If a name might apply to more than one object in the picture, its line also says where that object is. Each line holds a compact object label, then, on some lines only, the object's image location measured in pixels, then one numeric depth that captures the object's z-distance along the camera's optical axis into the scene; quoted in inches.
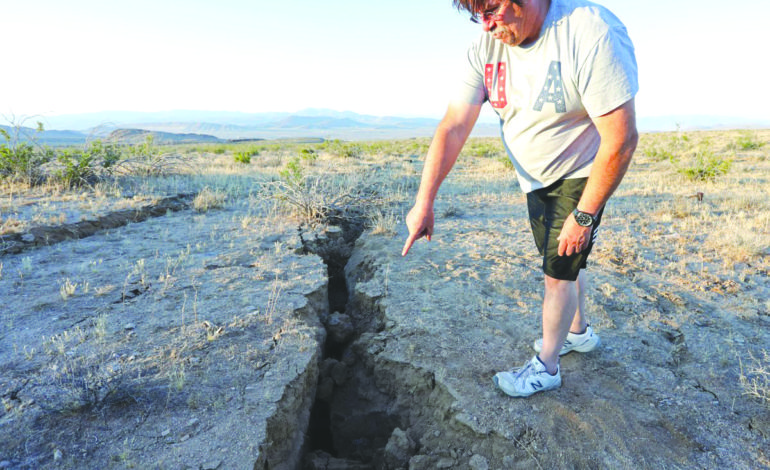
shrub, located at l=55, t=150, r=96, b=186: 257.9
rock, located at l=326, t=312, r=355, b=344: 117.6
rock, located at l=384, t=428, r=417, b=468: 83.7
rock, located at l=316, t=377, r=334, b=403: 103.0
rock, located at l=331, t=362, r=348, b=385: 105.3
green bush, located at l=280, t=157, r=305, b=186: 216.1
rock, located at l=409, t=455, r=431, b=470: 78.6
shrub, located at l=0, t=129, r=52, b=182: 253.9
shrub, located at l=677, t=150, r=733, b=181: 304.4
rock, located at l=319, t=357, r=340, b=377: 105.2
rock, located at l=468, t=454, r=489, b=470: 74.4
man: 58.1
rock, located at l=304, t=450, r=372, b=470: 90.0
